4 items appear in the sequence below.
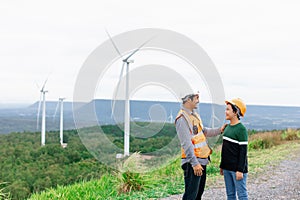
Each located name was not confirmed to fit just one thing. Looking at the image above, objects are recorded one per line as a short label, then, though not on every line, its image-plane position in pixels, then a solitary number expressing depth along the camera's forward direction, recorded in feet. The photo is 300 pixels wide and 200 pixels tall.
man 15.46
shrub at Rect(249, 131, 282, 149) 50.65
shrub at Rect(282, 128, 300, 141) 57.52
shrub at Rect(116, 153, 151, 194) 25.55
